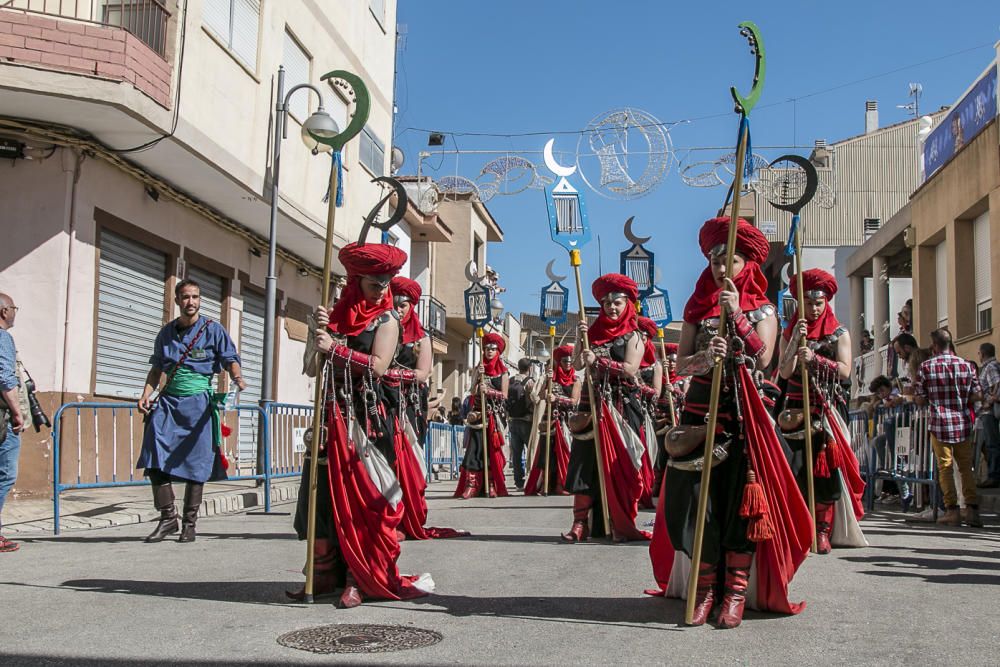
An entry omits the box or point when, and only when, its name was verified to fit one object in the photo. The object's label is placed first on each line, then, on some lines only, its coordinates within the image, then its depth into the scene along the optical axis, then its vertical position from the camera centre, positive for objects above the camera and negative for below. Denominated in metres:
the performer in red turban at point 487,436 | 14.66 -0.07
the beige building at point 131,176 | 12.58 +3.47
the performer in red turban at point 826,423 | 7.88 +0.10
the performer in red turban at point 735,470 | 5.16 -0.17
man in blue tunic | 8.65 +0.12
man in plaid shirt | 10.81 +0.16
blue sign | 19.16 +6.02
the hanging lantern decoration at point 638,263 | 12.77 +1.99
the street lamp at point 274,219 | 13.89 +2.88
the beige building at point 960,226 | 19.39 +4.25
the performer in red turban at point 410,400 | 7.21 +0.19
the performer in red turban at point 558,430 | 15.23 +0.03
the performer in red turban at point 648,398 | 9.38 +0.33
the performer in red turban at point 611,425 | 8.42 +0.06
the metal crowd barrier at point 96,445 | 9.76 -0.20
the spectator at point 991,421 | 12.43 +0.22
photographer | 8.09 +0.12
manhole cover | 4.65 -0.92
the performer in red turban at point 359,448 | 5.69 -0.11
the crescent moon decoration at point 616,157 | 16.19 +4.12
